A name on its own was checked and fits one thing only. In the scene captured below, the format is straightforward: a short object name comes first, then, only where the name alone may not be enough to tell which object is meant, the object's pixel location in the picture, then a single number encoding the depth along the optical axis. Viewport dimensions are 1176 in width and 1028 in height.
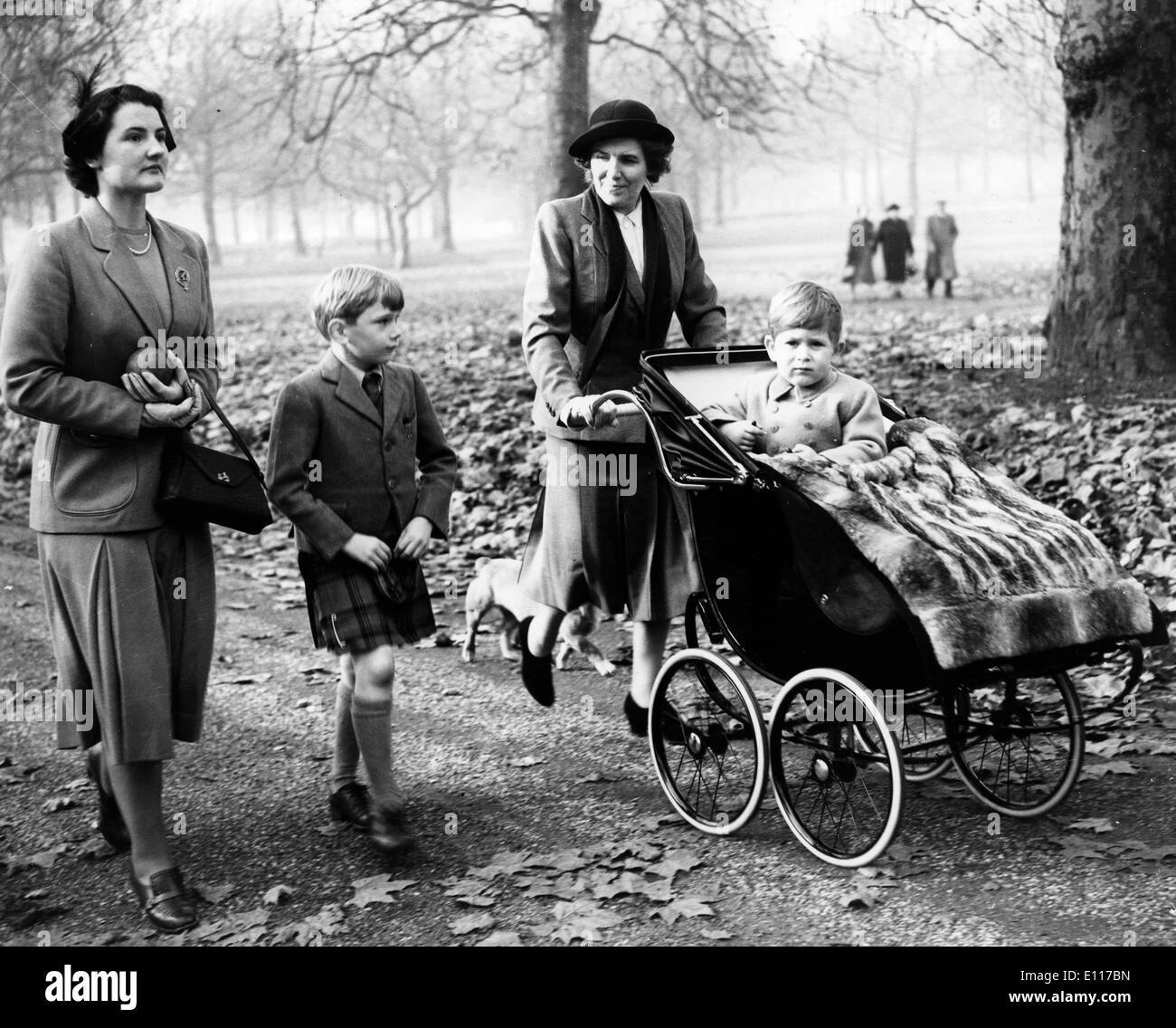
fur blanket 3.46
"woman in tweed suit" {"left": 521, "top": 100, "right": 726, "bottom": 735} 4.59
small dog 6.09
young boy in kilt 4.00
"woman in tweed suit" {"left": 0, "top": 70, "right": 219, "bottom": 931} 3.68
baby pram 3.63
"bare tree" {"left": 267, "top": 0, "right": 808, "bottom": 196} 12.62
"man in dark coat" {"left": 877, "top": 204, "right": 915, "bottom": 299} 18.53
